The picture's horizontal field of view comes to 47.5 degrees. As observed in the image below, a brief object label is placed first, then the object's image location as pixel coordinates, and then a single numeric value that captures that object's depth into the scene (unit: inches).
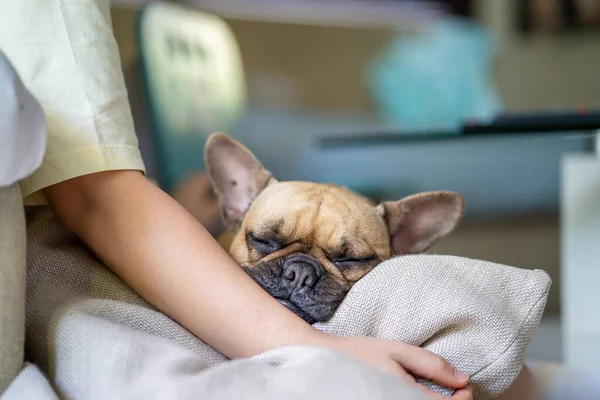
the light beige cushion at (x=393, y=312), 25.5
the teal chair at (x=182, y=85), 73.5
